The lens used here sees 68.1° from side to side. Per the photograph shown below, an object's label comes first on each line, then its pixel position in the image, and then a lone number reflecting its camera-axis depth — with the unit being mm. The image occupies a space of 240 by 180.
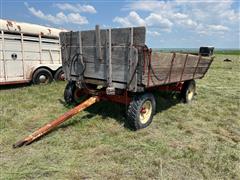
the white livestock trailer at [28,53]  6084
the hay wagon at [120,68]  3295
